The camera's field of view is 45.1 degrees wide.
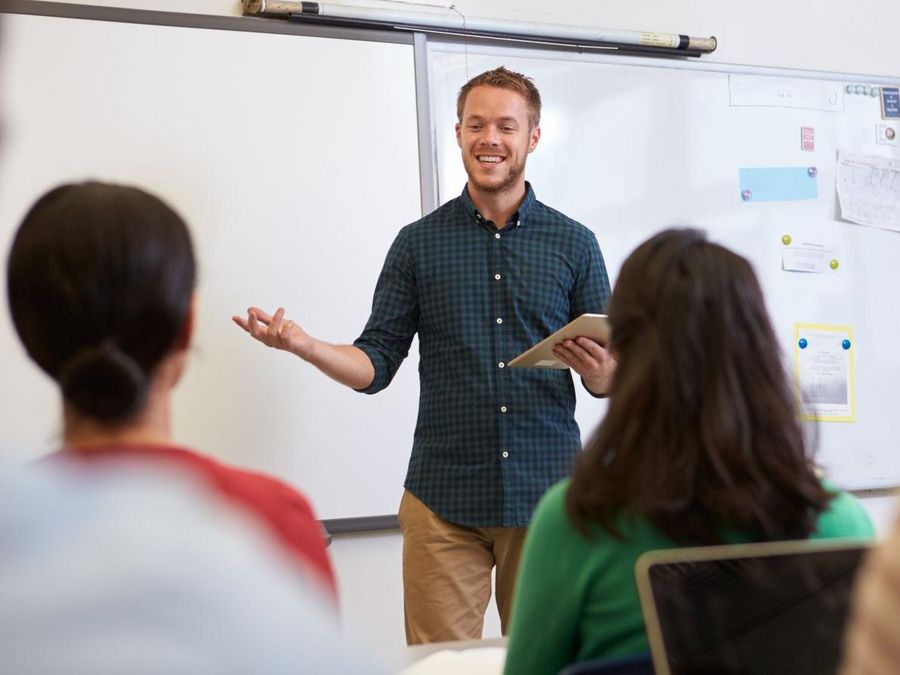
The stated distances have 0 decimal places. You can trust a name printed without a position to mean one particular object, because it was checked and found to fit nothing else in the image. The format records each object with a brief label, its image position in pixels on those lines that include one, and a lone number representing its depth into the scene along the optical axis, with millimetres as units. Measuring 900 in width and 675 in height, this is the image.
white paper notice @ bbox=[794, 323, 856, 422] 3650
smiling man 2473
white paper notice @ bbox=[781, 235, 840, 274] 3688
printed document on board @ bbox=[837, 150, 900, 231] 3775
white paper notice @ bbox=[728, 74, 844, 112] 3660
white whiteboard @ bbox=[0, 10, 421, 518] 2809
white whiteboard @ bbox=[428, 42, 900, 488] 3393
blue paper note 3660
